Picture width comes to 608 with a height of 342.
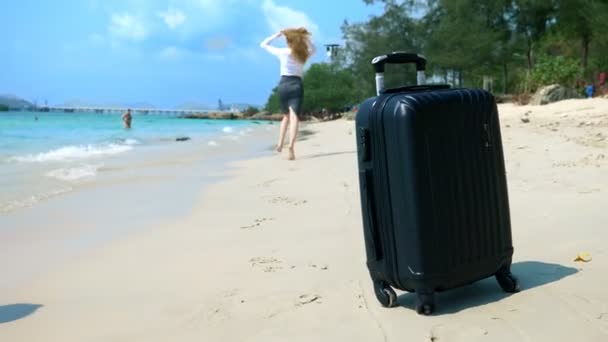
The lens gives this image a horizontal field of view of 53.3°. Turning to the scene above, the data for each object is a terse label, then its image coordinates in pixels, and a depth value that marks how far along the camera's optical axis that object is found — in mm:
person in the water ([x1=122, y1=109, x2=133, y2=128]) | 31666
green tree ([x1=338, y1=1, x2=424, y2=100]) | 49281
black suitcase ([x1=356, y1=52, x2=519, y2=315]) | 1918
